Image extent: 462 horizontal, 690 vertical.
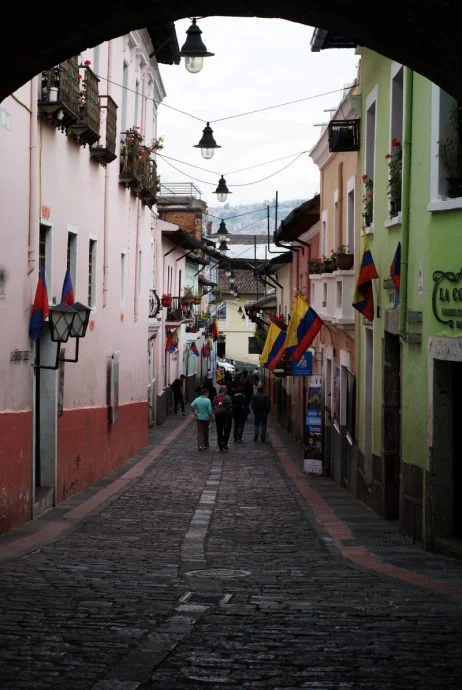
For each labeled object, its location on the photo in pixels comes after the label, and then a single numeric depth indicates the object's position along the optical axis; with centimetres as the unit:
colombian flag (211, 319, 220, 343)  6951
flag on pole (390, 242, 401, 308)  1491
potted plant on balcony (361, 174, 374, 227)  1816
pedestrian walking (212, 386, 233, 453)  2992
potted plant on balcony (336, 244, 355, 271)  2034
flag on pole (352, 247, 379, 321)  1668
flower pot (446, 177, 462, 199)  1265
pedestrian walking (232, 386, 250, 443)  3347
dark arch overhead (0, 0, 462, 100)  719
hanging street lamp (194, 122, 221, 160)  2434
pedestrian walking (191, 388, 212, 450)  2900
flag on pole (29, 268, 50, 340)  1563
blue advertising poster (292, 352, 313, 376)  2520
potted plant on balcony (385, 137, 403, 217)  1548
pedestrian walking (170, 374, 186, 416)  4512
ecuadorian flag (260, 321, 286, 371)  2833
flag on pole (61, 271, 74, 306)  1712
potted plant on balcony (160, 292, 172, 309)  3855
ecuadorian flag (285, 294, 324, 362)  2234
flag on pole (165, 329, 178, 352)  4409
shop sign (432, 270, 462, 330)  1205
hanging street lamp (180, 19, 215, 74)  1759
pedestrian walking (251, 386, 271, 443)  3291
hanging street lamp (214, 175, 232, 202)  3467
